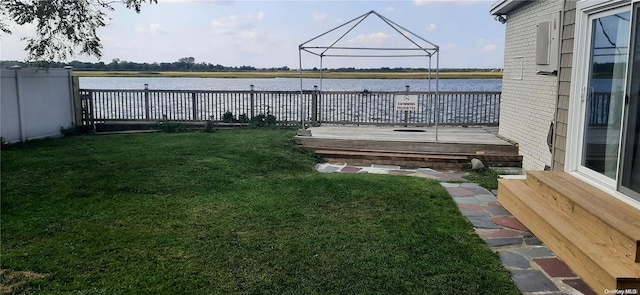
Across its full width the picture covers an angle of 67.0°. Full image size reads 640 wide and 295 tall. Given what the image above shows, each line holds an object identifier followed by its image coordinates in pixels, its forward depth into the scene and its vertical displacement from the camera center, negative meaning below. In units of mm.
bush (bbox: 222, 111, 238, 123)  12531 -732
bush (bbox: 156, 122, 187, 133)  11938 -930
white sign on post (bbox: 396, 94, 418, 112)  10383 -262
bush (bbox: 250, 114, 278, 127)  12398 -777
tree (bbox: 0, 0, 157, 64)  8625 +1250
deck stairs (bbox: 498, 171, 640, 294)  2861 -998
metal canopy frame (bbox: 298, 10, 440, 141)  8773 +903
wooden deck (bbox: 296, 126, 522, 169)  8375 -1048
